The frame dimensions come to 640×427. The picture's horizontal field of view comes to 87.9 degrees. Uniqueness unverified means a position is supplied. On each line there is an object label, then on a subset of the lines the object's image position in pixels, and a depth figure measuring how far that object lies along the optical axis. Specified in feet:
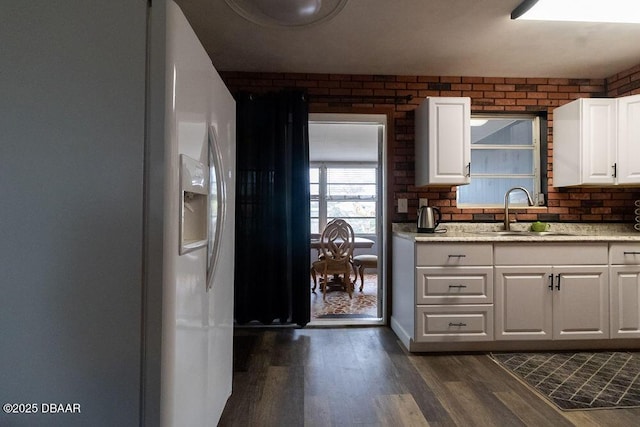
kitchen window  10.15
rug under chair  11.09
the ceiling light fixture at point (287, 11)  6.24
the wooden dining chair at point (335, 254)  13.74
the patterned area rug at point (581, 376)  5.81
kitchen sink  8.89
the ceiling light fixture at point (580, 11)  6.43
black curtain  9.36
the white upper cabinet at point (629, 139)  8.57
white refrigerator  2.89
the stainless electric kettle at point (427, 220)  8.86
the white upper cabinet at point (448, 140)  8.76
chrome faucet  9.26
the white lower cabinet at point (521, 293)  7.80
